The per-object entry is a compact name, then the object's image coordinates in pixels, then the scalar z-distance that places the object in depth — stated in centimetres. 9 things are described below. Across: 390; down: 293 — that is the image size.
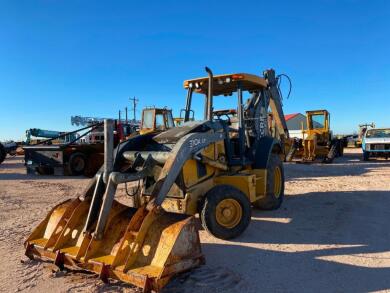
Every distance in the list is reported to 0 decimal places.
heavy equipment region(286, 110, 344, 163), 2016
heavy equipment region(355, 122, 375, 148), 2788
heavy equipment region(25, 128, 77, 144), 2789
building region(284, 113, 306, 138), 4622
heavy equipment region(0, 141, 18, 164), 2985
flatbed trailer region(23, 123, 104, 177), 1507
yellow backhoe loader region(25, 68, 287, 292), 408
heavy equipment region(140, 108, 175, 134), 1588
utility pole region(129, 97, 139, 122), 5535
